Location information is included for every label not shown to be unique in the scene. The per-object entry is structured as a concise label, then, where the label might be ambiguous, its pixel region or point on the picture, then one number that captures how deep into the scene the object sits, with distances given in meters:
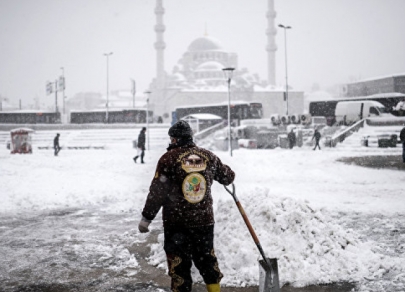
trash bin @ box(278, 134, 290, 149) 28.91
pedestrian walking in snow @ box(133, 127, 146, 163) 18.15
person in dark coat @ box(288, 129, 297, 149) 28.50
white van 38.56
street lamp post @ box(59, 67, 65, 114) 51.00
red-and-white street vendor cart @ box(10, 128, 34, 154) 26.53
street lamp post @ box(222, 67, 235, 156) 23.41
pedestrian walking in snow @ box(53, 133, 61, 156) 26.27
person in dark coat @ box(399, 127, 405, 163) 16.02
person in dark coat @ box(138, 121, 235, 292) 3.61
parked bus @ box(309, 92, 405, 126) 46.38
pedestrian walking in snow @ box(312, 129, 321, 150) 25.86
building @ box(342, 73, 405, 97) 61.41
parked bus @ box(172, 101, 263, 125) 49.56
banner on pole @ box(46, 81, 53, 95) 54.38
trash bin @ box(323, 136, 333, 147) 28.07
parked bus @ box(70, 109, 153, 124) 56.56
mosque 87.75
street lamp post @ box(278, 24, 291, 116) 46.32
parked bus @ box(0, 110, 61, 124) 55.09
